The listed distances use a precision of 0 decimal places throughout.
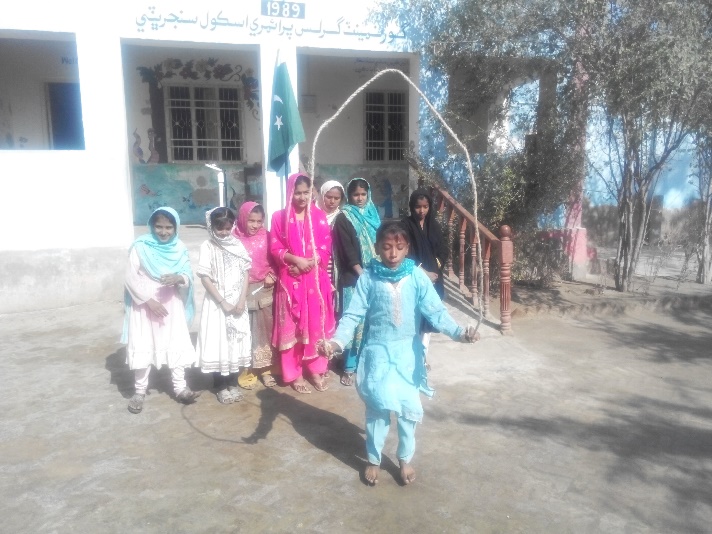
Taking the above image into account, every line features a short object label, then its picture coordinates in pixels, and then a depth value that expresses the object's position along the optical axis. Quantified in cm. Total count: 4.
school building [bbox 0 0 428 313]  604
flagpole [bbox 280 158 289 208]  646
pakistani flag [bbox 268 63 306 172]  621
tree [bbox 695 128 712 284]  738
